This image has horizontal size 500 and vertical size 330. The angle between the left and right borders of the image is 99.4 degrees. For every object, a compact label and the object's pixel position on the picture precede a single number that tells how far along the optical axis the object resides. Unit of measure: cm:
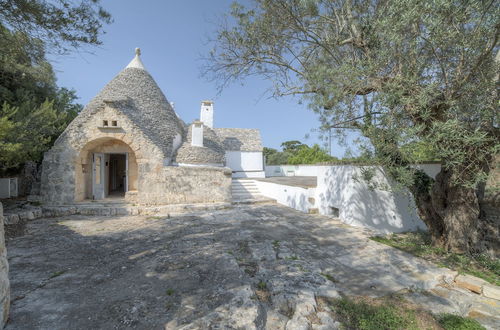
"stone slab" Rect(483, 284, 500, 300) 335
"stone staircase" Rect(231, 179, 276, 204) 1172
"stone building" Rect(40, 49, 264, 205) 1012
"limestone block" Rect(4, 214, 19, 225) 762
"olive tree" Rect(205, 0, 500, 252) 365
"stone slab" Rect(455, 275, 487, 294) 354
